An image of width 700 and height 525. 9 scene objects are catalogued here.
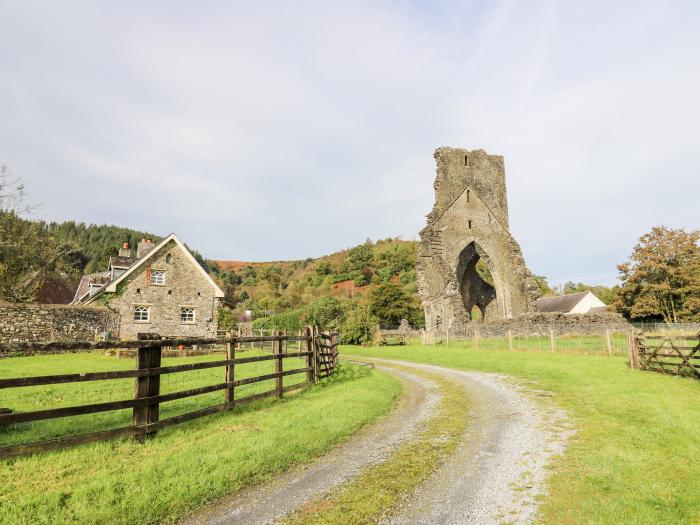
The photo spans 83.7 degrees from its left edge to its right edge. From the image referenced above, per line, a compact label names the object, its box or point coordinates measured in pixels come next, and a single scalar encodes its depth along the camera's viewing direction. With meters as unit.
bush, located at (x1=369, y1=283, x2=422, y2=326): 54.66
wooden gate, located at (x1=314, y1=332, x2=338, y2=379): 13.99
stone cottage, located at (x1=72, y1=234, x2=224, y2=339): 30.38
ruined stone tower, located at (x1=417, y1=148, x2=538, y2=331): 40.97
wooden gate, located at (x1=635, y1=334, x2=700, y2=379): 14.06
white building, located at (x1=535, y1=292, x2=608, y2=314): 58.88
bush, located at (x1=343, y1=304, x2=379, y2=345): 38.97
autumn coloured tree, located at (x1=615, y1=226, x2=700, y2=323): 36.75
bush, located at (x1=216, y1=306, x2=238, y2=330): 41.44
